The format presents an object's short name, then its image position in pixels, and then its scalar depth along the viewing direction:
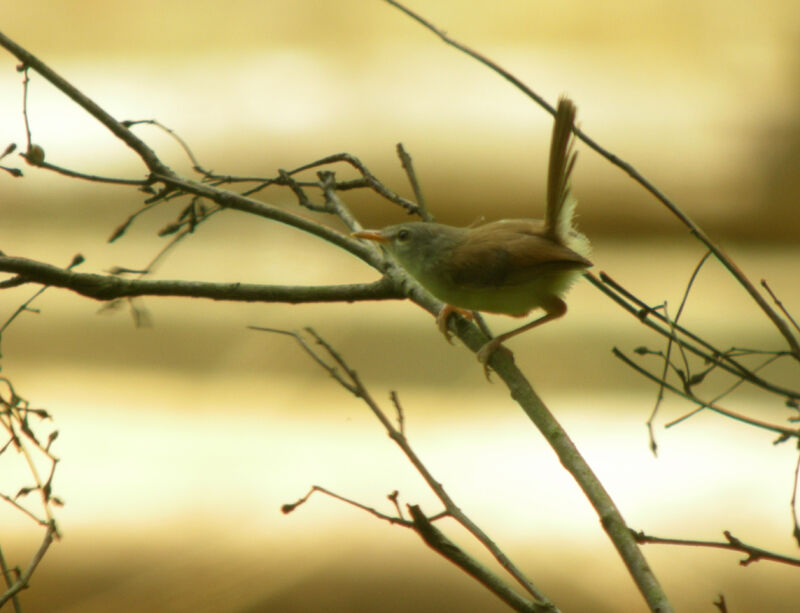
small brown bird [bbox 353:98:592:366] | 4.43
